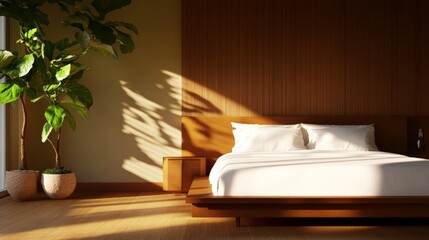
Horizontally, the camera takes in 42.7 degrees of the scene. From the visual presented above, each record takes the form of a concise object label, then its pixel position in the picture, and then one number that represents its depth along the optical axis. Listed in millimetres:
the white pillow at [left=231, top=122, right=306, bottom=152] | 5562
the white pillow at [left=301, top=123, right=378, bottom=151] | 5625
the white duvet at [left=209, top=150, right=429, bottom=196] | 3988
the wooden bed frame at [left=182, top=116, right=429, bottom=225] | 3887
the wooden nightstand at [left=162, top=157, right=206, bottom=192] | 5484
